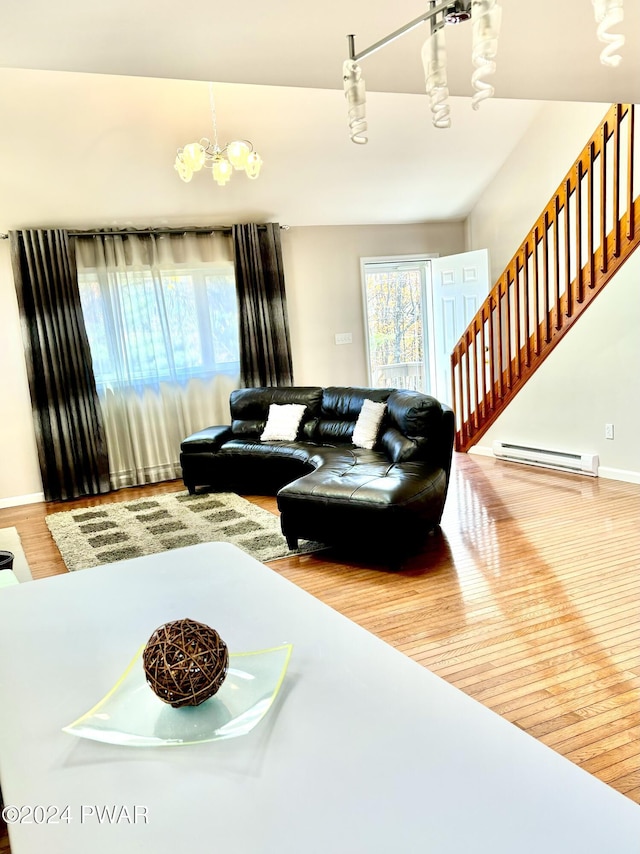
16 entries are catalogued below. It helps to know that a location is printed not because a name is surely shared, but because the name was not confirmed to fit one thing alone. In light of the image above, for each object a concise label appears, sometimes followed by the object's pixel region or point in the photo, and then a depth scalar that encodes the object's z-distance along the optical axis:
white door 6.94
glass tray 1.07
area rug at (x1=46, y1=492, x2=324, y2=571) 4.49
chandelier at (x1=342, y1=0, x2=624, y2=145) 1.57
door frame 7.61
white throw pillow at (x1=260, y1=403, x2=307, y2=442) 5.98
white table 0.82
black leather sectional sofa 3.91
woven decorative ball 1.12
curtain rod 6.14
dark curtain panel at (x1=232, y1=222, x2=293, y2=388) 6.79
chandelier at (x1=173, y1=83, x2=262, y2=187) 4.59
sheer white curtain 6.33
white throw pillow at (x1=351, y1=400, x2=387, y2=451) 5.30
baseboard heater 5.44
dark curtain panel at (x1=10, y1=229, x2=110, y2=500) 5.90
